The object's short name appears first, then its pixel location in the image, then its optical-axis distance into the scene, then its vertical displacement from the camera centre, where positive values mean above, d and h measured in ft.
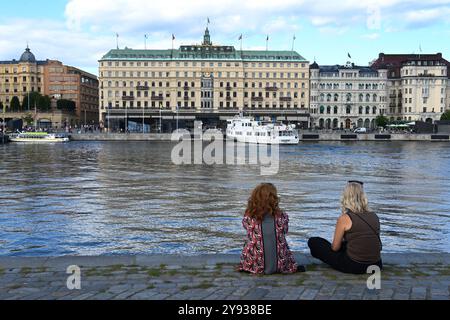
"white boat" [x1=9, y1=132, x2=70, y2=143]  386.93 -12.14
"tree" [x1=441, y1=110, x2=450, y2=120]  536.34 +1.64
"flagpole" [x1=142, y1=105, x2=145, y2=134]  519.03 -2.60
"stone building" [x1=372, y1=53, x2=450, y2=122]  593.83 +30.54
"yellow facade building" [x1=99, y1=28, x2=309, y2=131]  569.23 +34.59
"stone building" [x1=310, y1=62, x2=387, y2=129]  600.80 +23.00
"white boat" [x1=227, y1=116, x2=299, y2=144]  353.51 -9.00
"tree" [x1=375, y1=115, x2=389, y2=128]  544.62 -2.79
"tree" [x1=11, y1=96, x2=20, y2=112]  553.64 +14.95
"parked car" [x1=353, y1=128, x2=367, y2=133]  483.92 -10.01
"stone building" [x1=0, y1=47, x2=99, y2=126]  588.09 +40.11
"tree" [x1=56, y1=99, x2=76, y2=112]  558.56 +14.22
